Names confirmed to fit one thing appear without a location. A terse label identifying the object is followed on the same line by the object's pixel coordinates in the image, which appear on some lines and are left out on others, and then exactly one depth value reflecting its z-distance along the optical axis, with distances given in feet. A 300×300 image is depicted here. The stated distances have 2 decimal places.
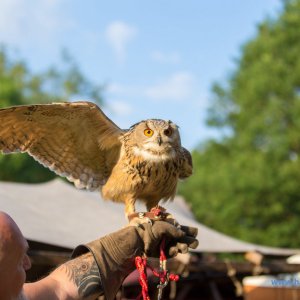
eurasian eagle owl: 11.62
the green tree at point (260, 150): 62.54
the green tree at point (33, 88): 76.07
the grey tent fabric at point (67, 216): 20.59
